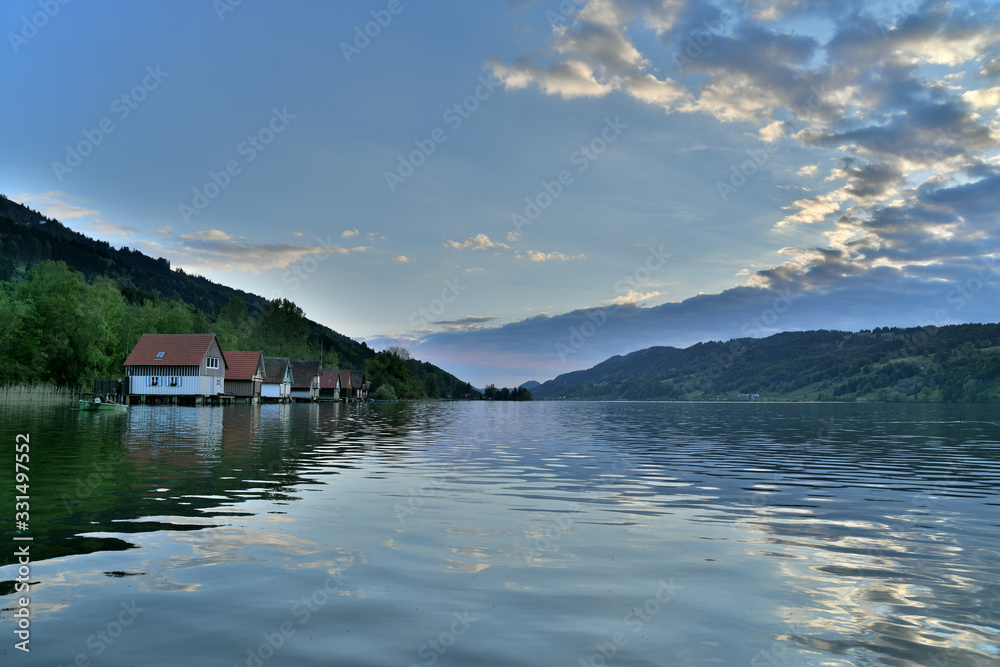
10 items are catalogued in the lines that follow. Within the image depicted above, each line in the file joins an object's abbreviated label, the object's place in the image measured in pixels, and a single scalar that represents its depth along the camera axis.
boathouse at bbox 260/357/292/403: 110.25
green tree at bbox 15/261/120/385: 87.94
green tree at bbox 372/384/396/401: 166.75
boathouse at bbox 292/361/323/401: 127.50
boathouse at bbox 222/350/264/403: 100.31
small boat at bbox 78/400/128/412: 53.12
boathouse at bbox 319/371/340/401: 143.60
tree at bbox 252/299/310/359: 147.12
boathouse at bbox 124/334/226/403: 82.75
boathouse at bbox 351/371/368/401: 155.62
